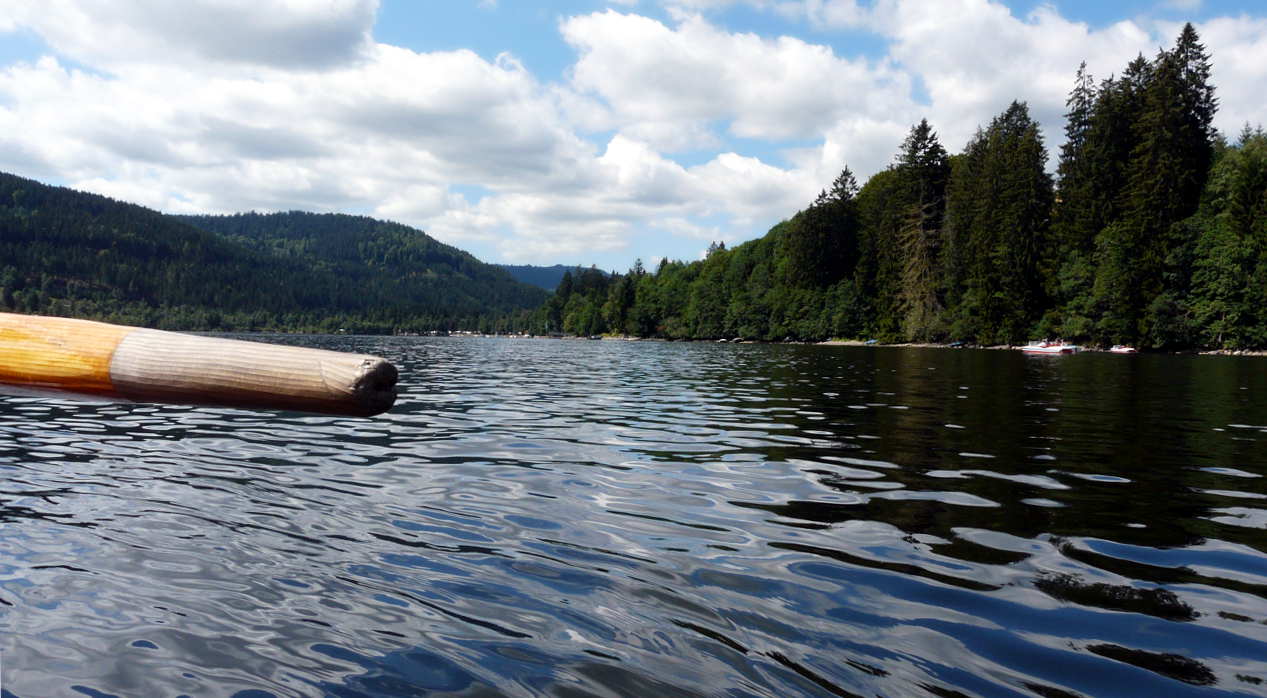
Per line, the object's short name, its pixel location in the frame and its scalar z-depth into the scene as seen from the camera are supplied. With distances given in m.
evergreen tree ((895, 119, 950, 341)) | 110.38
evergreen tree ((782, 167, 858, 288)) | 142.75
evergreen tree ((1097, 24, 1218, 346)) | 75.69
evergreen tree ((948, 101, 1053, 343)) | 93.00
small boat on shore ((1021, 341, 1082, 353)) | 77.38
